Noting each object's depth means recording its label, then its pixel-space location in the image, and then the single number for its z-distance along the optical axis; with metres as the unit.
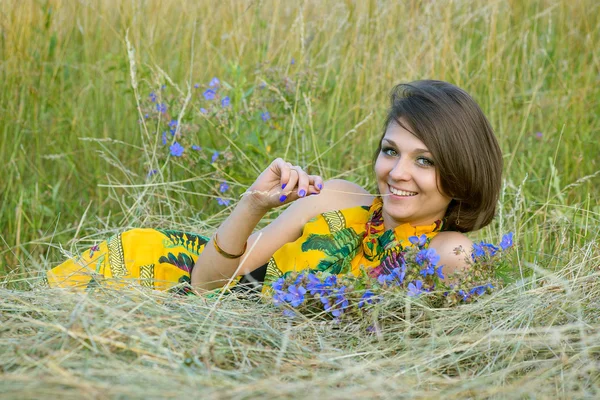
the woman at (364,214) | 2.53
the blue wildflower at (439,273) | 2.30
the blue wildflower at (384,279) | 2.27
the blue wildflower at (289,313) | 2.28
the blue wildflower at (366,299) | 2.22
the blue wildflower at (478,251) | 2.38
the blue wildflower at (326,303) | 2.23
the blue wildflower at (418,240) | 2.36
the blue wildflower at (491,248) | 2.38
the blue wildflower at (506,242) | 2.38
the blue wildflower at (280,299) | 2.27
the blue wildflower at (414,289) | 2.23
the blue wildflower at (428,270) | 2.26
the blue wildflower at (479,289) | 2.30
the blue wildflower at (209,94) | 3.40
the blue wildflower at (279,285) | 2.30
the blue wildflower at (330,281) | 2.26
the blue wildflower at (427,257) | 2.26
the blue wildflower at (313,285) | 2.26
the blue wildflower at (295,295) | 2.25
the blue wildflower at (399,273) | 2.26
